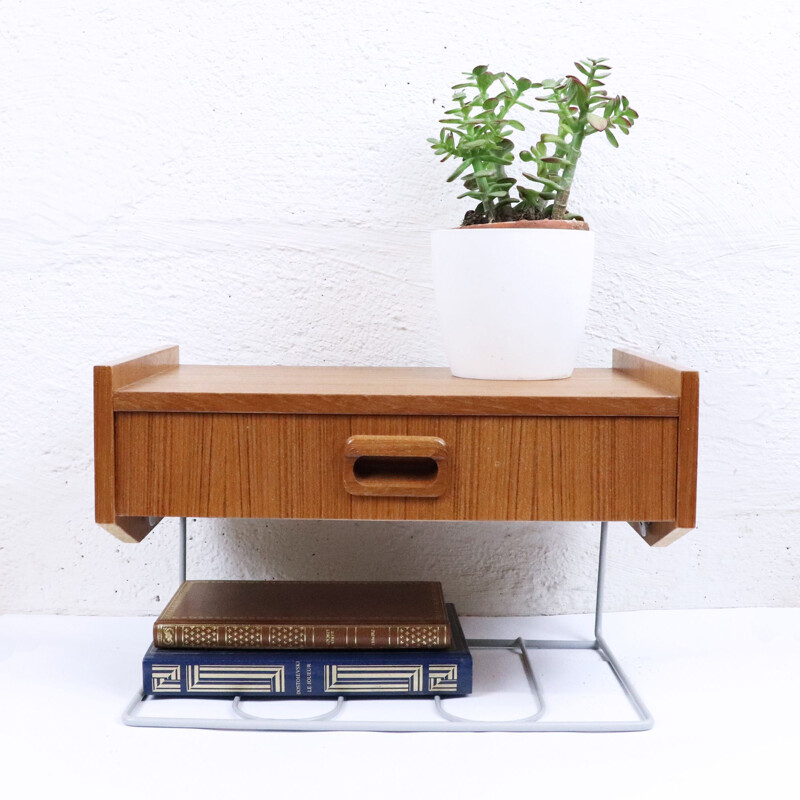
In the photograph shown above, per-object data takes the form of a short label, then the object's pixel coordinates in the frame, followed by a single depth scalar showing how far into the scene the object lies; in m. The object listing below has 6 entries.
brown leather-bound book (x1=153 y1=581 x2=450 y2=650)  0.88
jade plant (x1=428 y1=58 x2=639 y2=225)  0.91
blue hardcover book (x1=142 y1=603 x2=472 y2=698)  0.88
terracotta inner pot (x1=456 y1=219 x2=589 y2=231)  0.89
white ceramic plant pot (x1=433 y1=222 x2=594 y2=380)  0.88
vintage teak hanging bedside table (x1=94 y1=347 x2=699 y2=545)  0.78
